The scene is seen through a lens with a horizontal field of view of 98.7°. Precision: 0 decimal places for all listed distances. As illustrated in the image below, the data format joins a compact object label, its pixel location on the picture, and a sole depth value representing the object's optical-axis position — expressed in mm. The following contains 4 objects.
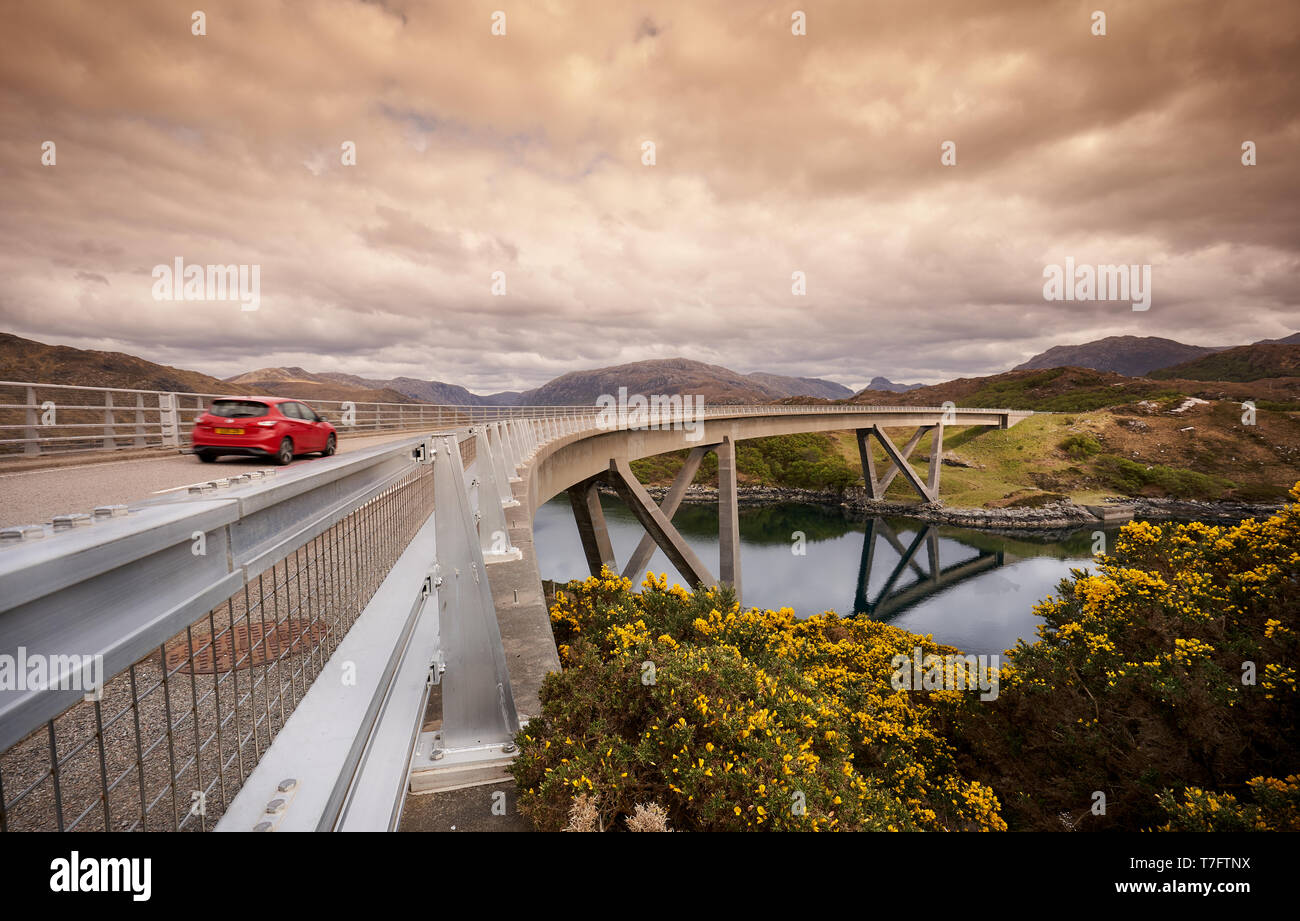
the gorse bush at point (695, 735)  3471
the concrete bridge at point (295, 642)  1189
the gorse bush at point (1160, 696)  6906
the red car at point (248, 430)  9523
